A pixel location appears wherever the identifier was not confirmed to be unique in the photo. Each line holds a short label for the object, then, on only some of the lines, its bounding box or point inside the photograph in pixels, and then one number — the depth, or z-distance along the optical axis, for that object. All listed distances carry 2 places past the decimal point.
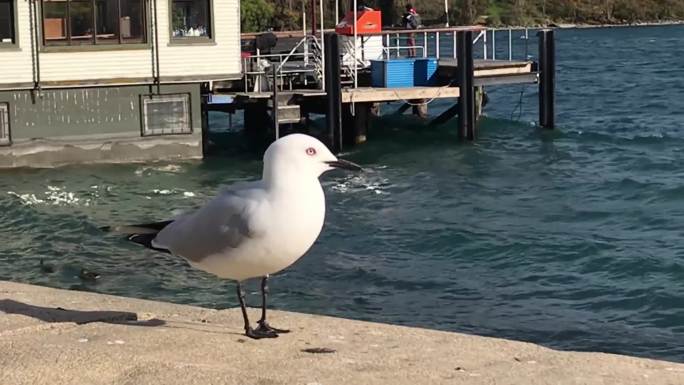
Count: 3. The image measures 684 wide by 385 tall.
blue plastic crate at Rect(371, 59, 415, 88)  28.09
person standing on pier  31.27
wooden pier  26.67
